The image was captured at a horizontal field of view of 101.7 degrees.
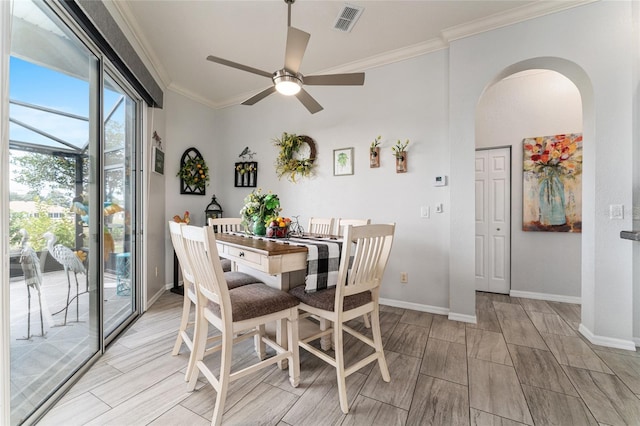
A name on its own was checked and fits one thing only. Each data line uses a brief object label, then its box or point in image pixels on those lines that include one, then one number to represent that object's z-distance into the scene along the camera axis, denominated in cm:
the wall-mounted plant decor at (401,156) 285
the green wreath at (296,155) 347
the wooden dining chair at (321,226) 270
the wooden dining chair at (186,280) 160
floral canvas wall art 303
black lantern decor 404
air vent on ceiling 220
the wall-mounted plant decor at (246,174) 397
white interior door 333
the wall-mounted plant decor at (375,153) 301
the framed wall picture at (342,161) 320
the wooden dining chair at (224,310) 129
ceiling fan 175
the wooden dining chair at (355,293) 144
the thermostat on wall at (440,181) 267
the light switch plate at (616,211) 203
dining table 146
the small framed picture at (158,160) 294
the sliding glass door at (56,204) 133
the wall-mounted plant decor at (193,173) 368
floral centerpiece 212
